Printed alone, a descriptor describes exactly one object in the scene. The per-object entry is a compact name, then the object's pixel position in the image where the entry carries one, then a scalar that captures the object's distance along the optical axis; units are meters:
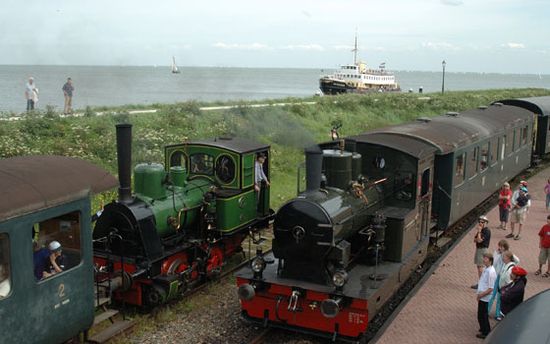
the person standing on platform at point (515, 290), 8.05
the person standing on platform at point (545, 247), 11.12
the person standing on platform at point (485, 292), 8.41
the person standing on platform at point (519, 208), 13.93
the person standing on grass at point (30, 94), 24.61
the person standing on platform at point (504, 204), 14.42
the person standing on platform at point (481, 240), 10.67
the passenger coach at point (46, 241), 6.21
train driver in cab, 12.10
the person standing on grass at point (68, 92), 25.41
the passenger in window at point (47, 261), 6.70
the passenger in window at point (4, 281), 6.16
